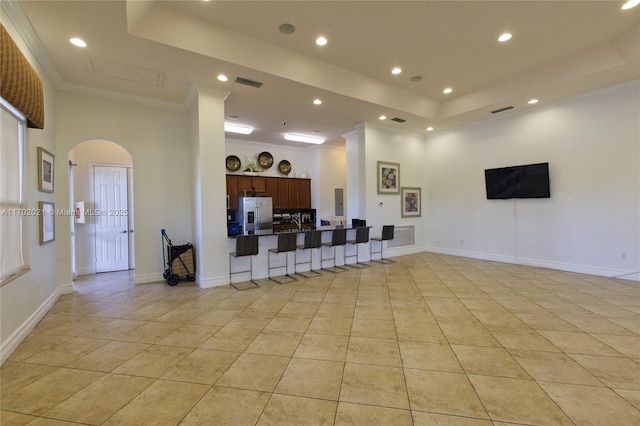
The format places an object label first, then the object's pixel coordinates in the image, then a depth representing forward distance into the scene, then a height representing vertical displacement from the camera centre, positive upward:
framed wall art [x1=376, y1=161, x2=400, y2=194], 6.80 +0.87
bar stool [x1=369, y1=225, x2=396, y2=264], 6.32 -0.53
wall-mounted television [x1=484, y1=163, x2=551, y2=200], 5.58 +0.59
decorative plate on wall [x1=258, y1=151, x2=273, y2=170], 8.39 +1.67
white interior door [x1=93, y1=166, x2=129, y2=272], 5.81 -0.03
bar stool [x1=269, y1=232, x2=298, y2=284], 4.98 -0.58
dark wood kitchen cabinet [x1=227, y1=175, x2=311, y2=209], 7.70 +0.74
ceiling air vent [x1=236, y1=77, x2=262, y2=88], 4.30 +2.12
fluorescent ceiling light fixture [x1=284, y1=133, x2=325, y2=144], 7.61 +2.15
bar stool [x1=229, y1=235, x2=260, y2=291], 4.51 -0.54
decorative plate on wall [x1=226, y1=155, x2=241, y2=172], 7.84 +1.50
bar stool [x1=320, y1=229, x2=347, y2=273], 5.73 -0.57
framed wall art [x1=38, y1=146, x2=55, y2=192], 3.48 +0.65
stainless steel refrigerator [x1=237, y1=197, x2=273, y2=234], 6.36 +0.02
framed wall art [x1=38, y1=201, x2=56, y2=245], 3.47 -0.05
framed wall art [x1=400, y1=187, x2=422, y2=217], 7.33 +0.24
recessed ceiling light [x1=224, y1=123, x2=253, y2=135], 6.56 +2.11
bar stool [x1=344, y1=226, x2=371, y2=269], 5.97 -0.56
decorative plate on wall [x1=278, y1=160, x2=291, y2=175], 8.73 +1.49
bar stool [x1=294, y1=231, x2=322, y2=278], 5.34 -0.61
